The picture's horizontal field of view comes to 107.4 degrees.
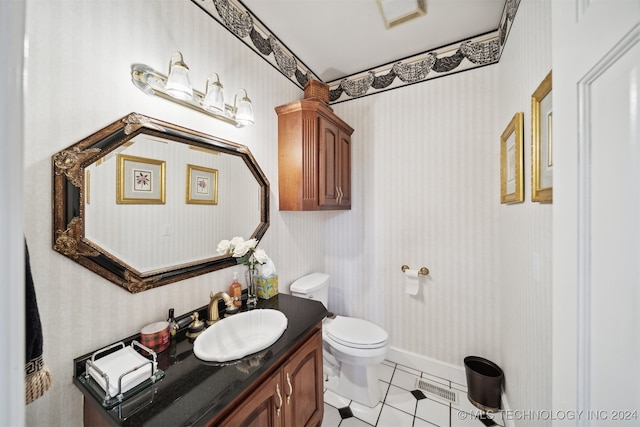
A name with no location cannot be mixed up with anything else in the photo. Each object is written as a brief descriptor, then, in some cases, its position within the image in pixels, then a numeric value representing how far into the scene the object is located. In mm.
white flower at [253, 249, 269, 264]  1452
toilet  1630
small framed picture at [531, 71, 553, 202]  878
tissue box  1590
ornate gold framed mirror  885
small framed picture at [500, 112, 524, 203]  1216
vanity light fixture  1083
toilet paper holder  2045
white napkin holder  754
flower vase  1466
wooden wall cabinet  1805
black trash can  1597
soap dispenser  1445
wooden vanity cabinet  882
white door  428
